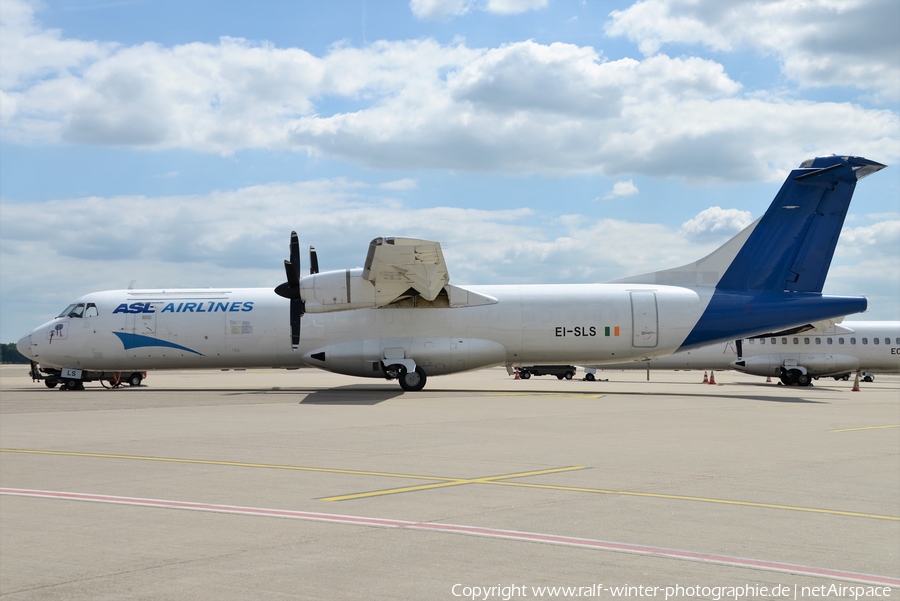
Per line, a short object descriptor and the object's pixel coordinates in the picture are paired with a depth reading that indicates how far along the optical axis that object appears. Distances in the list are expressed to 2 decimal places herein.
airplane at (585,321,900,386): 41.56
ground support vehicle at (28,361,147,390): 31.73
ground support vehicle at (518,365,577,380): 53.49
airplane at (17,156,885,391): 28.41
